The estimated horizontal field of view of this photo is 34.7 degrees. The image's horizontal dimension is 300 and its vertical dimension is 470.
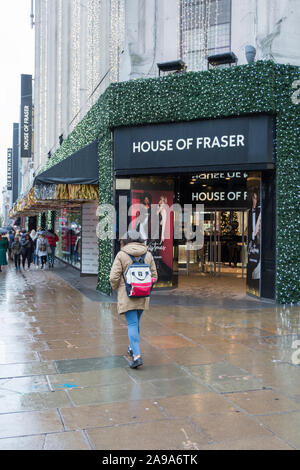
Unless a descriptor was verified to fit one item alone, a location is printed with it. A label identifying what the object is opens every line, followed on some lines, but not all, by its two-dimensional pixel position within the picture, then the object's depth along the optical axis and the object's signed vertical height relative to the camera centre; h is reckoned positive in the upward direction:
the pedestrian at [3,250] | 19.49 -0.80
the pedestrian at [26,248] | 21.94 -0.80
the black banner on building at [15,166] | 69.12 +9.75
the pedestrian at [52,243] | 21.34 -0.55
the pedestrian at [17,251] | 21.39 -0.91
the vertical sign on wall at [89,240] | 17.28 -0.32
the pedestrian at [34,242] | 23.93 -0.62
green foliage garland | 10.90 +2.98
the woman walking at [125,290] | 6.06 -0.73
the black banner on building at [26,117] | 41.88 +9.89
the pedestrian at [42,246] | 20.55 -0.67
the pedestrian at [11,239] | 28.61 -0.51
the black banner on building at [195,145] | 11.05 +2.09
